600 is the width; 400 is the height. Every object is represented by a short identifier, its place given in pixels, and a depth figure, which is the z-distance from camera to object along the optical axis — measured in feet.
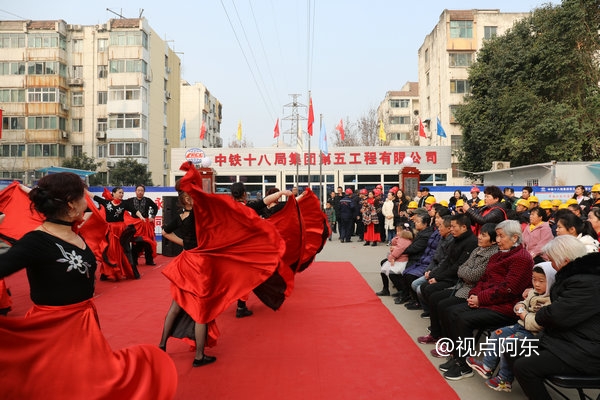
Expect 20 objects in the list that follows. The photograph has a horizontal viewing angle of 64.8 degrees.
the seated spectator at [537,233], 19.42
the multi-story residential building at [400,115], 198.70
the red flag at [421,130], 96.23
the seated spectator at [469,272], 14.20
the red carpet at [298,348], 11.88
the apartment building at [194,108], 188.87
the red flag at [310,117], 68.95
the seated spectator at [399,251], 21.56
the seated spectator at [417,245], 20.44
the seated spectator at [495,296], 12.42
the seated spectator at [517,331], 10.91
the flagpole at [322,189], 69.41
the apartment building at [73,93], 110.11
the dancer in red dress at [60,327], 7.22
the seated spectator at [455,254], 15.85
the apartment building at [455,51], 107.96
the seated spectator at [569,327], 9.34
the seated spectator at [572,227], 15.21
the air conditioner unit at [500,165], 68.54
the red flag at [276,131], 95.25
